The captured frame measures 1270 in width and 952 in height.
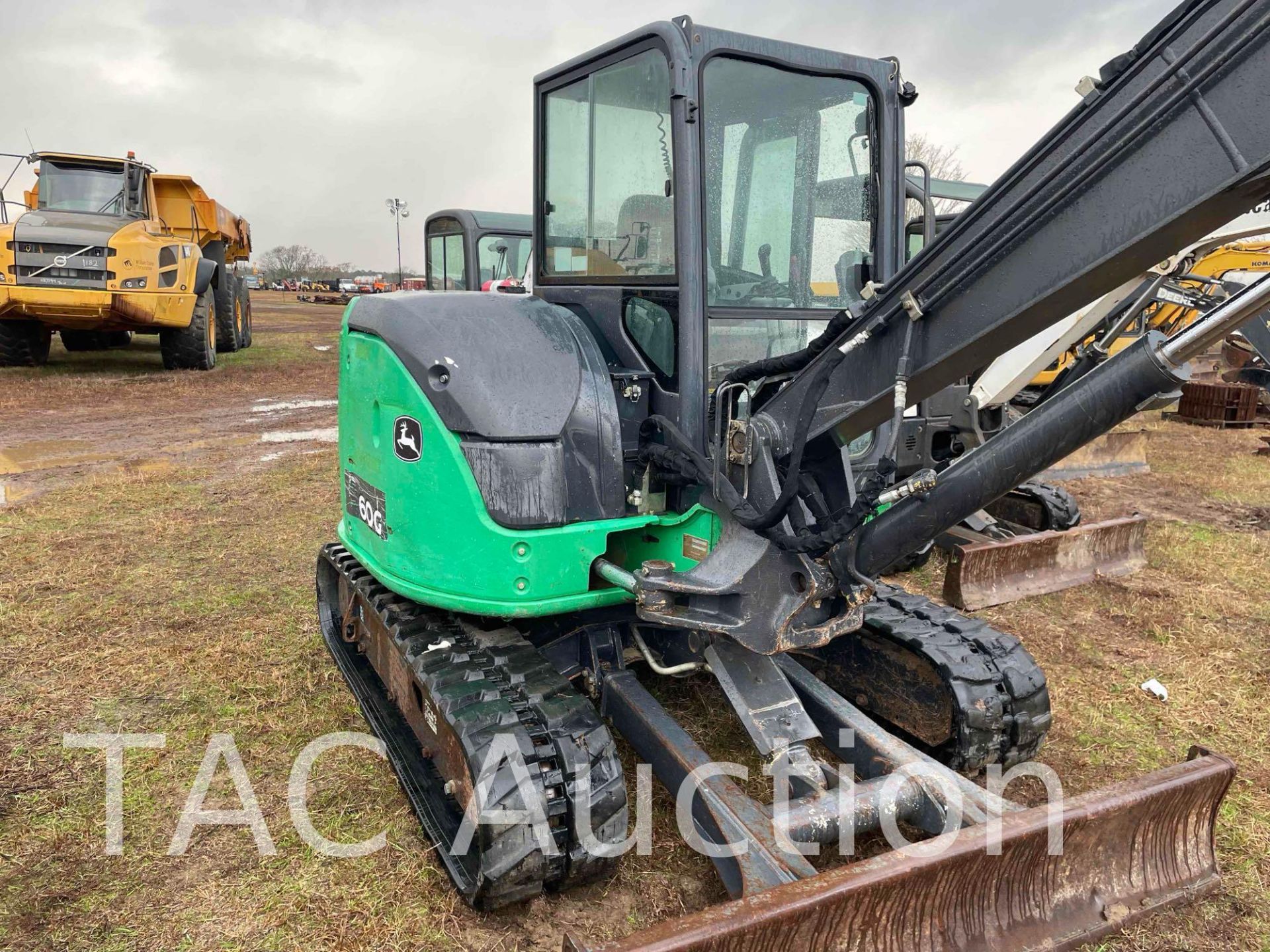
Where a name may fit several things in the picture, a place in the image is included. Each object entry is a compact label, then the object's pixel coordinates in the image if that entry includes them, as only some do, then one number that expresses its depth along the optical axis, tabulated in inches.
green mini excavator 78.0
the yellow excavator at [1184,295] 160.7
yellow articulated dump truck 443.5
